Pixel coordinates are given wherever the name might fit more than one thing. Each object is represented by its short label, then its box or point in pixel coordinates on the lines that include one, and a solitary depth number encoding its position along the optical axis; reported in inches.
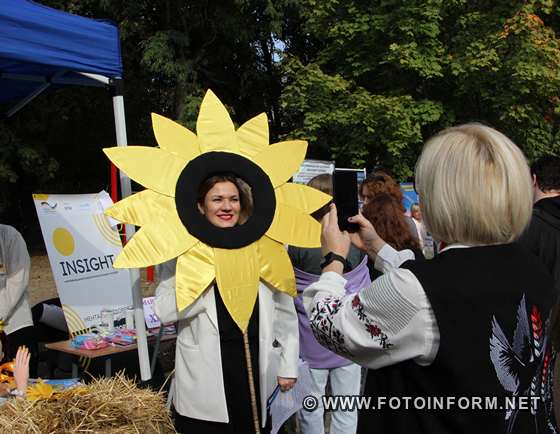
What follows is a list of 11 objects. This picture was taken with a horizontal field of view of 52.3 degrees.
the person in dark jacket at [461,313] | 50.4
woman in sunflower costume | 97.7
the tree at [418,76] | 505.0
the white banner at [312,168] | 365.1
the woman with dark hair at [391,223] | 119.7
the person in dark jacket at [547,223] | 116.3
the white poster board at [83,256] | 171.8
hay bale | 67.5
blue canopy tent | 102.9
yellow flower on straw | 71.8
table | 151.4
